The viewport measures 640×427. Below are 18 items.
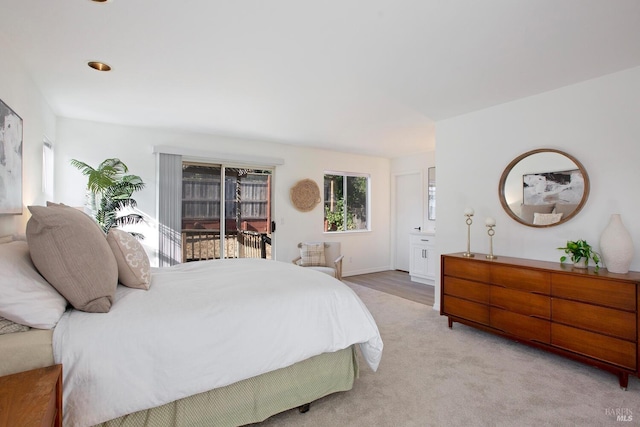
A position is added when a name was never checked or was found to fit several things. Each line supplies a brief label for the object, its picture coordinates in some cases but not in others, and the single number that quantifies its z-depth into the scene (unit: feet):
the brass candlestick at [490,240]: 10.48
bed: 4.26
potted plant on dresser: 8.63
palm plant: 11.92
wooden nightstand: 2.79
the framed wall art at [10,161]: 6.63
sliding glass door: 15.44
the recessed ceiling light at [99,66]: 8.06
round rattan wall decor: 17.99
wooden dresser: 7.38
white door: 20.58
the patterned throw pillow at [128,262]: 6.05
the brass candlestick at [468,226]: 11.05
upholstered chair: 15.79
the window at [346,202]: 20.36
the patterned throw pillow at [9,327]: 4.17
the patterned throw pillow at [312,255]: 15.84
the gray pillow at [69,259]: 4.65
